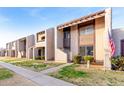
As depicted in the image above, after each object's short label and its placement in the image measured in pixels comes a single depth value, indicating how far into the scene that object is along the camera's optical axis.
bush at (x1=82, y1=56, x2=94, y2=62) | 10.31
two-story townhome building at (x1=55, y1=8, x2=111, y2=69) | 9.87
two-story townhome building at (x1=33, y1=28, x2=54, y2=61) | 14.34
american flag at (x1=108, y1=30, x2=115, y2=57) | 7.84
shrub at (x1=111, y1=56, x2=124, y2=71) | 7.48
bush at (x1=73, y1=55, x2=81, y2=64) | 10.96
